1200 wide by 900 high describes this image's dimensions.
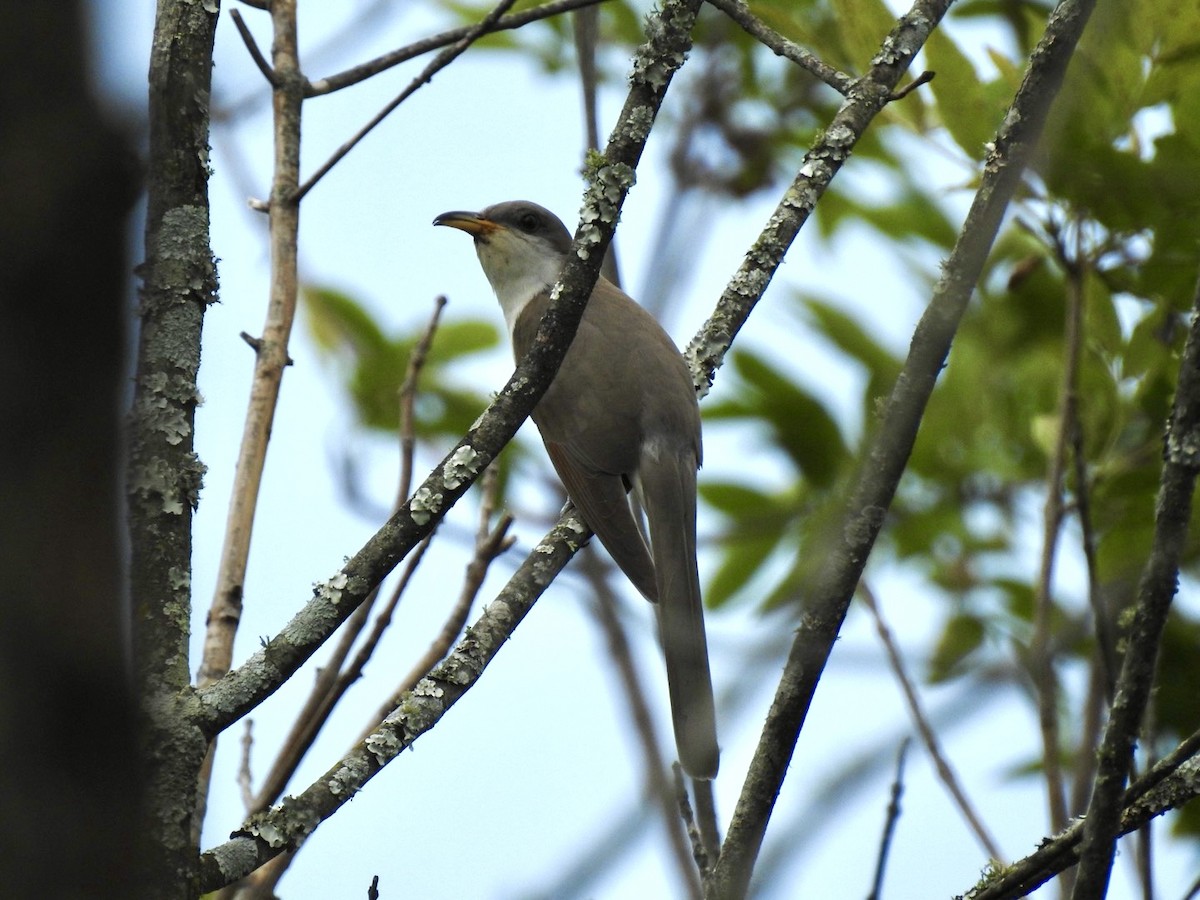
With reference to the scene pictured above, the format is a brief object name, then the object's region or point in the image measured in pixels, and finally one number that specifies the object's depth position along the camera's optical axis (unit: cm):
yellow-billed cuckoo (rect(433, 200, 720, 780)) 767
